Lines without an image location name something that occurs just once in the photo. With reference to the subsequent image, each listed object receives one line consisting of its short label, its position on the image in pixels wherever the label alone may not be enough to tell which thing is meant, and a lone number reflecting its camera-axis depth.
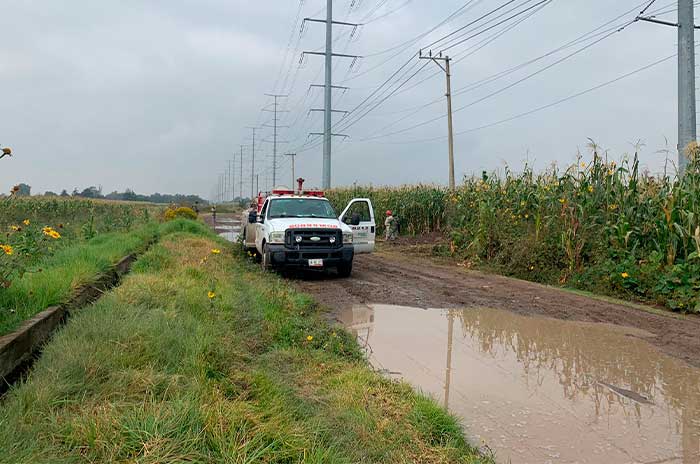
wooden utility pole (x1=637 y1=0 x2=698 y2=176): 10.91
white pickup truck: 11.38
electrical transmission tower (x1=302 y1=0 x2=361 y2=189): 31.84
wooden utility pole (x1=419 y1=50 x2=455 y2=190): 24.89
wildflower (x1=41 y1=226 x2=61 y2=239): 5.74
